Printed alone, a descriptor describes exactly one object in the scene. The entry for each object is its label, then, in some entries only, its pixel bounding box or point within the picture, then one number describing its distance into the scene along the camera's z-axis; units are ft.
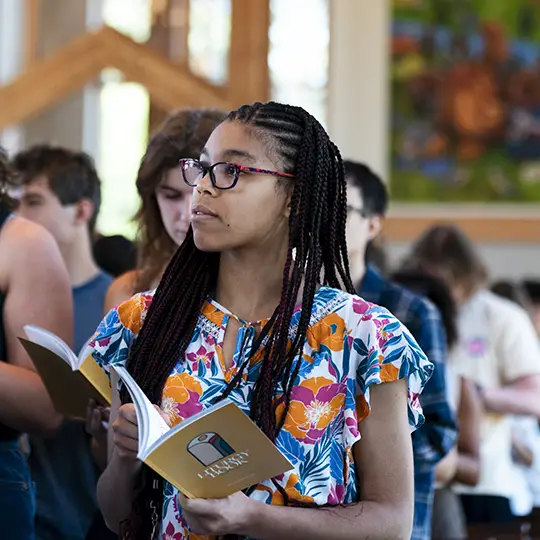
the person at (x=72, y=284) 18.87
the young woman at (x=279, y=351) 12.01
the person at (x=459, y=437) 24.44
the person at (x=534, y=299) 42.25
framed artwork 68.87
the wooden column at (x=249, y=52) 53.83
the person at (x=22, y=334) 16.04
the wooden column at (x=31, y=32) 61.92
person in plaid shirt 19.04
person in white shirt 27.85
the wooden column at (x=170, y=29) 65.18
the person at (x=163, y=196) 17.67
